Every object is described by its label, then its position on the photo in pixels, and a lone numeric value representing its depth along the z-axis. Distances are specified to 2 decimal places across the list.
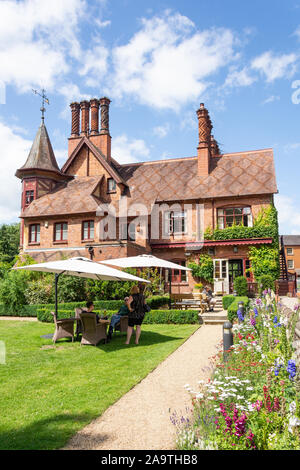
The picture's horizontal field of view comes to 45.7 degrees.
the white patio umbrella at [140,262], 13.01
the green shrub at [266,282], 21.27
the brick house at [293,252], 58.97
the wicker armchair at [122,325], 11.24
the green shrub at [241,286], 20.27
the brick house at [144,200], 23.98
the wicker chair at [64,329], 9.76
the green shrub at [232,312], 12.11
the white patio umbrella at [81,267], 8.95
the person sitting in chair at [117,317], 10.34
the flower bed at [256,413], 3.40
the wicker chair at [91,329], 9.30
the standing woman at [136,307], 9.21
